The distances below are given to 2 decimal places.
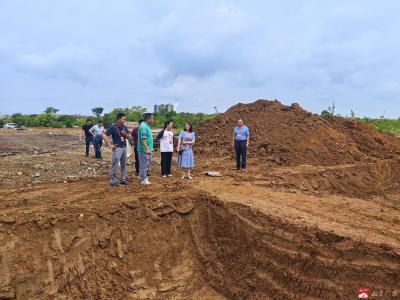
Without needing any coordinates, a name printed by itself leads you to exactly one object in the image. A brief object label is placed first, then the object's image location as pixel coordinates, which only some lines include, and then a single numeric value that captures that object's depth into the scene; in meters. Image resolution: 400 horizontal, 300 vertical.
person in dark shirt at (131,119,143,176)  10.14
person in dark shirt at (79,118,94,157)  14.52
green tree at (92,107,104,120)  47.44
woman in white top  9.63
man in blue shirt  11.35
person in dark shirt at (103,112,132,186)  8.34
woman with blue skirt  9.75
